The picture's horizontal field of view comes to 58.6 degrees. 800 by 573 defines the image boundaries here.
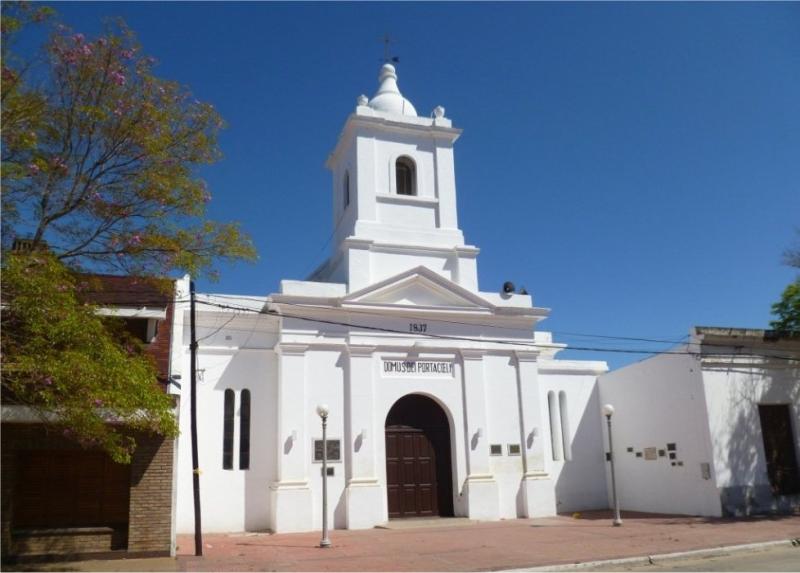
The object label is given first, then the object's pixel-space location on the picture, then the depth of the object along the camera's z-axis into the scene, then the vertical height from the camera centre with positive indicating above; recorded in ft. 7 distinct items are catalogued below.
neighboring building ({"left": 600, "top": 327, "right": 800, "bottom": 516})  63.10 +0.30
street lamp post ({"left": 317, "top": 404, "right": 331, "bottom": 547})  51.08 -2.97
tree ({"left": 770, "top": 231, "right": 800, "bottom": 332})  67.36 +10.87
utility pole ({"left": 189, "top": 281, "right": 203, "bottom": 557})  45.93 -0.83
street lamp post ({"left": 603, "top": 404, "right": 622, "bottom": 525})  59.06 -3.75
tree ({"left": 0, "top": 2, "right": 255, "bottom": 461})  31.55 +11.61
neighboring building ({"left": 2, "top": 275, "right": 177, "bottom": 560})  42.70 -2.68
